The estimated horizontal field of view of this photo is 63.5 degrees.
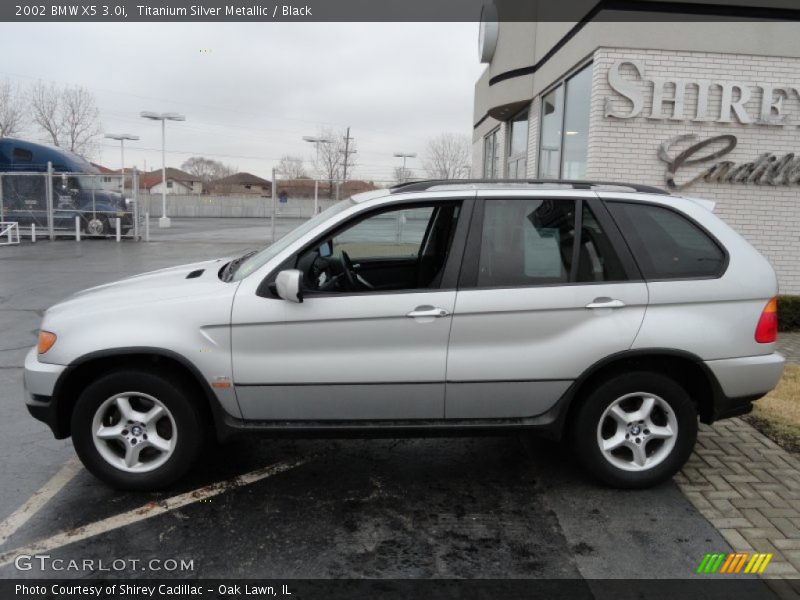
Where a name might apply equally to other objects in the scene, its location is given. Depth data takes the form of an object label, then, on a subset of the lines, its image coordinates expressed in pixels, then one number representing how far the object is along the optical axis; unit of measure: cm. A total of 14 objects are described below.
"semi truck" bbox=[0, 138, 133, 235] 2212
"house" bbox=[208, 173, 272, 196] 9426
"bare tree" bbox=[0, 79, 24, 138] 4206
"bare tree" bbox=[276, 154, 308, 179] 7006
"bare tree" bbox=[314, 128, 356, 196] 5911
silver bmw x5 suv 362
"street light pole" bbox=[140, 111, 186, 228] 3369
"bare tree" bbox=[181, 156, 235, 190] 10269
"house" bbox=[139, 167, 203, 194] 9226
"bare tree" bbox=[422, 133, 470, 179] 4838
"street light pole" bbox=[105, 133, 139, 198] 3834
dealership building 866
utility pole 5634
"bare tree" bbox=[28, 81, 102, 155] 4497
